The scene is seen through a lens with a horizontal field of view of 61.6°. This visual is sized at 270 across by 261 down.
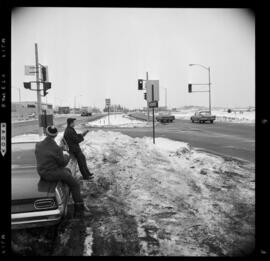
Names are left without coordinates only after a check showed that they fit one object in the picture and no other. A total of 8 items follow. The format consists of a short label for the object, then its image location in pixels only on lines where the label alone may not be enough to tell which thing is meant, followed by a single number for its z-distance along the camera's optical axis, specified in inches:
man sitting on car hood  125.6
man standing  208.7
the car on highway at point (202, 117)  1151.7
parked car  108.7
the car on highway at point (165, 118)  1325.0
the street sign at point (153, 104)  395.5
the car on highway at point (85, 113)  2395.4
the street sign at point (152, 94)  394.0
